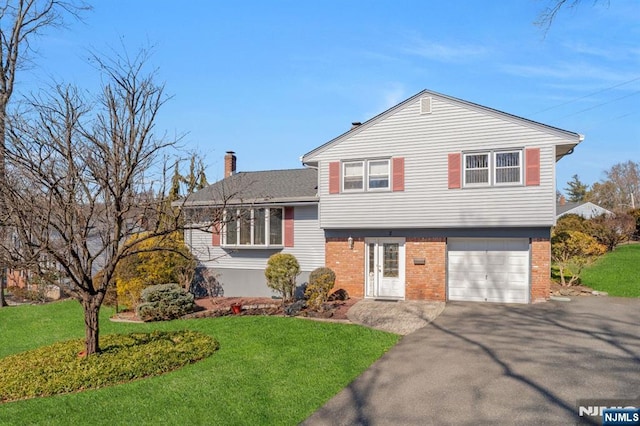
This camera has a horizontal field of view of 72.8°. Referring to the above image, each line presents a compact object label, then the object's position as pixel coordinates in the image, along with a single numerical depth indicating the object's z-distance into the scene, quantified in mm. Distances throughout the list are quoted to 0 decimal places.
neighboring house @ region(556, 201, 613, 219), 51156
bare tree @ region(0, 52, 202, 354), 8086
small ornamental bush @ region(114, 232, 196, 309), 14953
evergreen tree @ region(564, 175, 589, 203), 74500
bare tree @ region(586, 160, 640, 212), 64188
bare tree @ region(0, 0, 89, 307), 17359
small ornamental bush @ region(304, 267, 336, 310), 14250
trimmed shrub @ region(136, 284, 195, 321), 13609
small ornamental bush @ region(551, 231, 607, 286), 15398
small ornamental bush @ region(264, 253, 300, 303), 15289
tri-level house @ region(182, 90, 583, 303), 13805
